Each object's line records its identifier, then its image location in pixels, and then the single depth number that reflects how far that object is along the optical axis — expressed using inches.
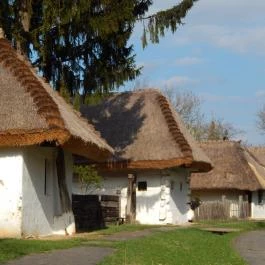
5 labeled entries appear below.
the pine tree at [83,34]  952.3
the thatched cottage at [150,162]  1228.5
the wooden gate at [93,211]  999.0
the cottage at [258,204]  1945.1
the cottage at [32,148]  722.8
